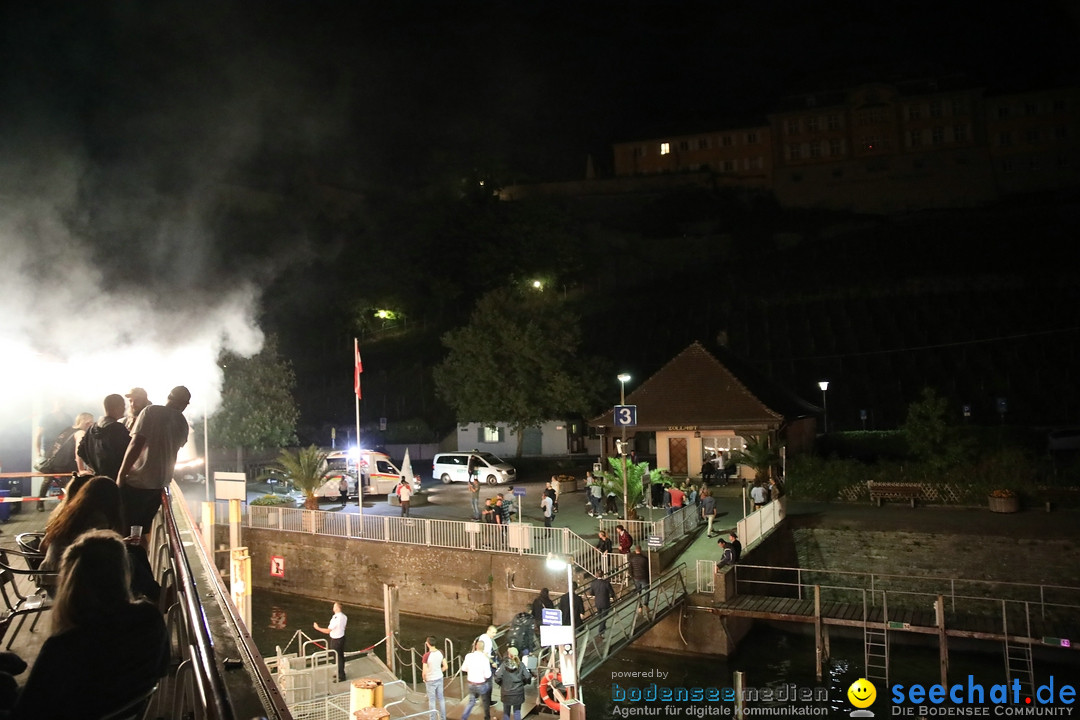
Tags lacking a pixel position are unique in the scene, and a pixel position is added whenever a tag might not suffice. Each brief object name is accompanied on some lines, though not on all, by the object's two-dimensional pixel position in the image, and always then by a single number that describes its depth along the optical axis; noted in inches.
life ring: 475.9
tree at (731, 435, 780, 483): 986.1
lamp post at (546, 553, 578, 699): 465.7
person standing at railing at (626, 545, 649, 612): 646.5
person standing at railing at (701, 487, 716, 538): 888.9
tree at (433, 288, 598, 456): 1524.4
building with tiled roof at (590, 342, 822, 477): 1165.1
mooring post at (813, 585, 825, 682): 618.2
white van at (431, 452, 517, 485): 1285.7
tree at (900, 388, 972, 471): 976.3
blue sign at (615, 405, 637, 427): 745.0
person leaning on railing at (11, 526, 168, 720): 104.8
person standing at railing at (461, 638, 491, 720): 477.7
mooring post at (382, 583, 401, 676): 686.0
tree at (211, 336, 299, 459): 1438.2
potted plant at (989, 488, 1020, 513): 875.4
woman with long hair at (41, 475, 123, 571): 195.0
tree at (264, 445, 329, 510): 1000.2
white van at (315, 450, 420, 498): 1135.6
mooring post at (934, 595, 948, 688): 575.5
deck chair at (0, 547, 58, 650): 203.5
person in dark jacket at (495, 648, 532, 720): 453.1
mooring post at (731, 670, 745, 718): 504.4
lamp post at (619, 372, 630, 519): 781.9
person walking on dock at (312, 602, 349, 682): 588.4
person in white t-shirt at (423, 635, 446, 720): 480.7
